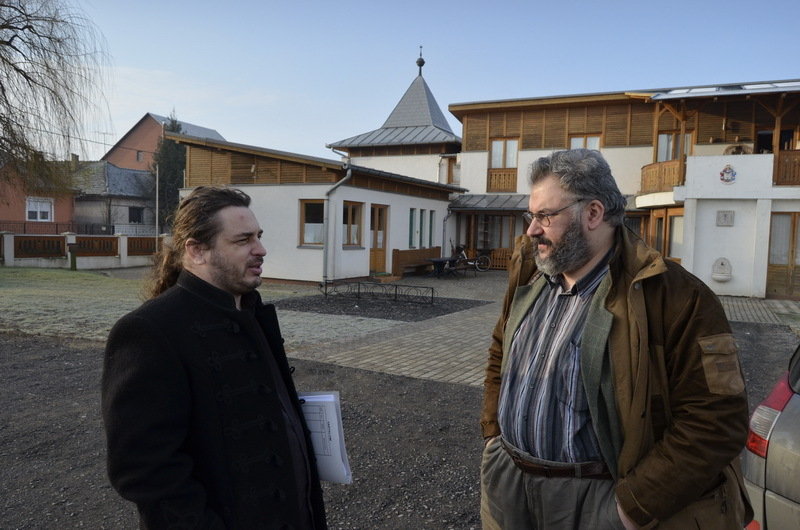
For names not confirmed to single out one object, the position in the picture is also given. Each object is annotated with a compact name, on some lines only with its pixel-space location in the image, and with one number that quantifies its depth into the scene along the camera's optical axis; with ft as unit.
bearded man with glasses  5.88
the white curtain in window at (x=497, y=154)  85.05
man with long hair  5.39
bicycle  76.79
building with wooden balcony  53.62
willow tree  41.83
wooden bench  68.64
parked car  8.30
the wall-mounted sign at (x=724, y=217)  54.75
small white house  58.03
